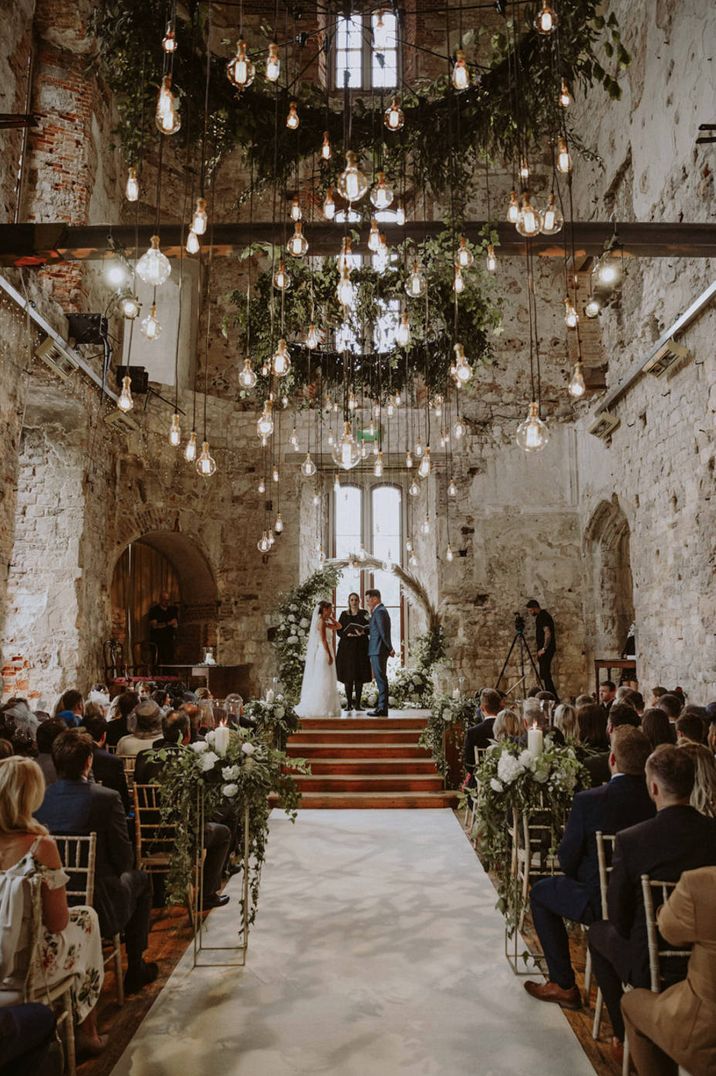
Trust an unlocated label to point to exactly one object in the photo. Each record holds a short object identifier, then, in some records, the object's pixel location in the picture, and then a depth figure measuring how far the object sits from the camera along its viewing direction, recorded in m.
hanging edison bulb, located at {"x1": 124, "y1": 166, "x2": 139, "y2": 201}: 4.72
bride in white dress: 10.55
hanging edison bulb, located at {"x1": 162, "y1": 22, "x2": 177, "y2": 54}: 4.03
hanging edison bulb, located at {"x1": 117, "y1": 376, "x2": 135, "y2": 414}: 6.56
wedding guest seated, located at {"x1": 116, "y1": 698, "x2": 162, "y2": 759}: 5.08
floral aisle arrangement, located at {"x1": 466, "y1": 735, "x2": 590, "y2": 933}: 3.98
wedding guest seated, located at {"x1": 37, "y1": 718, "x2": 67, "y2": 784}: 4.62
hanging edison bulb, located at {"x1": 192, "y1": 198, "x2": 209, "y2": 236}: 5.12
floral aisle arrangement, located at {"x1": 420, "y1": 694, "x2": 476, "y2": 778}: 8.49
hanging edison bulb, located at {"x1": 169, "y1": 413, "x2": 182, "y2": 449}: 6.34
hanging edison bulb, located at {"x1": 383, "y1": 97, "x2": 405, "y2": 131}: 4.52
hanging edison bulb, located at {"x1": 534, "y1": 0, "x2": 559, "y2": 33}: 4.39
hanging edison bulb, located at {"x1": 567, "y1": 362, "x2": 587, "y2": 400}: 5.69
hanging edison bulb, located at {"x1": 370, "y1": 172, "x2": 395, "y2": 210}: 4.32
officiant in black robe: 11.23
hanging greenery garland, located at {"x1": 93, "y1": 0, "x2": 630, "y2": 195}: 5.81
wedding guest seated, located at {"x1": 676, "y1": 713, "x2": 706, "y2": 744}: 4.71
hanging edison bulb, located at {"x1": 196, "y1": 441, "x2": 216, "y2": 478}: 5.71
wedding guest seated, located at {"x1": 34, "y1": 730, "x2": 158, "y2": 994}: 3.32
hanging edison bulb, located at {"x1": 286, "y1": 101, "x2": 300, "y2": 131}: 5.31
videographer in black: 12.70
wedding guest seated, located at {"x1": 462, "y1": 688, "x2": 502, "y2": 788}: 6.35
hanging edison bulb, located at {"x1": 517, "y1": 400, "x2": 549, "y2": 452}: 4.83
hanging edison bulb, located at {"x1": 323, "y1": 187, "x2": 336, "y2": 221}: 5.56
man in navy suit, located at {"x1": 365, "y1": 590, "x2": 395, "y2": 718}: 10.54
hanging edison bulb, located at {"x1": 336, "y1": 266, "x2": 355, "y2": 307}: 4.43
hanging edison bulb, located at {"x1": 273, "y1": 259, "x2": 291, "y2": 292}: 5.21
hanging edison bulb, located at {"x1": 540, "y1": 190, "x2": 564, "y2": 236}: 4.41
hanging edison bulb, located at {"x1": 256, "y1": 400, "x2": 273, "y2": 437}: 6.34
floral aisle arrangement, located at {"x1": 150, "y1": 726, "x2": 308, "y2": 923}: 4.07
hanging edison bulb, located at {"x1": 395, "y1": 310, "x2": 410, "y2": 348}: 5.16
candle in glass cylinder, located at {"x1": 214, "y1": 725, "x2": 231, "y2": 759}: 4.29
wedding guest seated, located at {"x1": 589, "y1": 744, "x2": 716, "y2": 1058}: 2.59
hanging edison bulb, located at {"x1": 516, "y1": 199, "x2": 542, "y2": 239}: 4.34
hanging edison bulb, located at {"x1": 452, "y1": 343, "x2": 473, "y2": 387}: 5.87
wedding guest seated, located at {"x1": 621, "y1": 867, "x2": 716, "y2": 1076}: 2.13
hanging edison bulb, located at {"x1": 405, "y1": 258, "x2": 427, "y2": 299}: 5.18
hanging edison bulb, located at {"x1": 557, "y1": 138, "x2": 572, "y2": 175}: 4.49
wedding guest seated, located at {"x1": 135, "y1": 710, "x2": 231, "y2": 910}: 4.52
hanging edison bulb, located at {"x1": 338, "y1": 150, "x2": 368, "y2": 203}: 3.92
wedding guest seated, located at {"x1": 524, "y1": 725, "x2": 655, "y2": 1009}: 3.27
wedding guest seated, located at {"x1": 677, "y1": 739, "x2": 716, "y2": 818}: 2.85
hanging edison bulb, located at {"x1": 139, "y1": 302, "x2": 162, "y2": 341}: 5.49
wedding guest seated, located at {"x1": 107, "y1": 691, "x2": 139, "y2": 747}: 5.93
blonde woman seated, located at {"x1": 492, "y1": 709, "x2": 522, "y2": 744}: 5.23
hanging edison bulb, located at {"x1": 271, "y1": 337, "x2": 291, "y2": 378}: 4.75
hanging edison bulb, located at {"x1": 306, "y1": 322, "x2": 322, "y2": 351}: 6.07
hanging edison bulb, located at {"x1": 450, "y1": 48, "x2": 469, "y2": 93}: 4.20
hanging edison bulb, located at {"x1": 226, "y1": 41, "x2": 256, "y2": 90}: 4.15
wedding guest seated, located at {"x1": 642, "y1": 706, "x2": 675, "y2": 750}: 4.61
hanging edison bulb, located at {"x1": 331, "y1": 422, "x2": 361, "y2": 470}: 5.98
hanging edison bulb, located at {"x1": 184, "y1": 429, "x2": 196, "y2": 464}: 6.03
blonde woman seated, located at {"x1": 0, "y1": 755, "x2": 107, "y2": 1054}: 2.31
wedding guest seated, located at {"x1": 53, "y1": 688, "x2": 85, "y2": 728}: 6.24
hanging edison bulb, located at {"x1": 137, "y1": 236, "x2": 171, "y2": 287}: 4.47
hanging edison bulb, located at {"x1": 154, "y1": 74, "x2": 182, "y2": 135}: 3.88
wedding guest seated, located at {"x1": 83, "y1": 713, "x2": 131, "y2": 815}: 4.37
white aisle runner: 3.01
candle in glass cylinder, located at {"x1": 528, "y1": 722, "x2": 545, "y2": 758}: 4.04
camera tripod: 12.45
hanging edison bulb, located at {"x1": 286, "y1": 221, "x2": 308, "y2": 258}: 5.01
